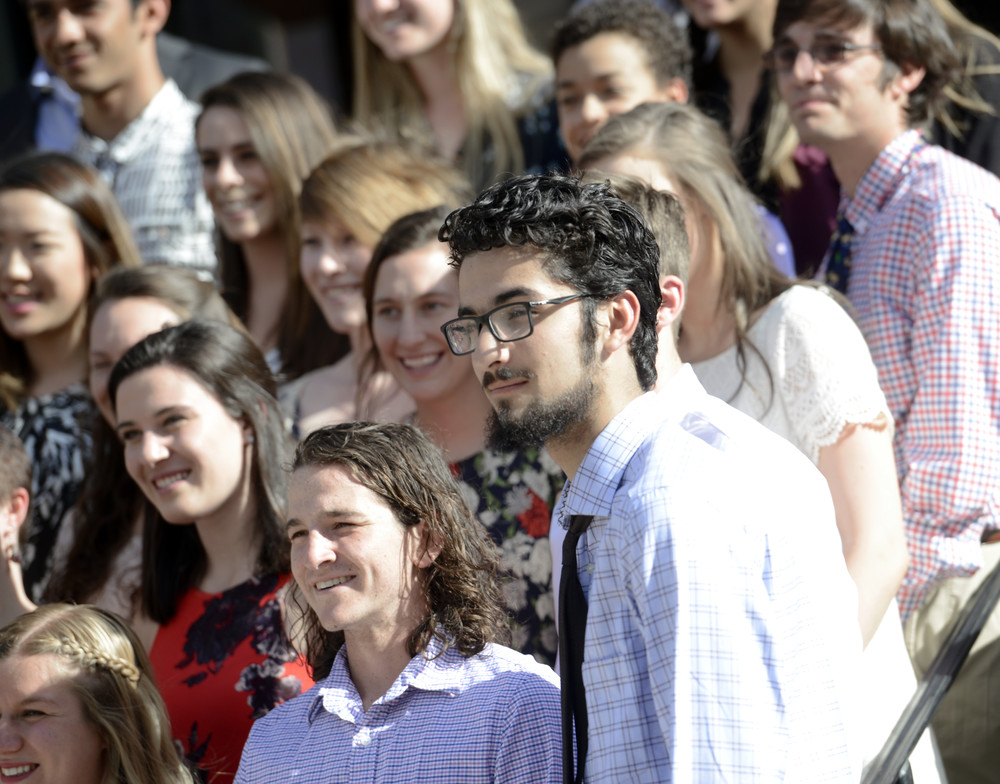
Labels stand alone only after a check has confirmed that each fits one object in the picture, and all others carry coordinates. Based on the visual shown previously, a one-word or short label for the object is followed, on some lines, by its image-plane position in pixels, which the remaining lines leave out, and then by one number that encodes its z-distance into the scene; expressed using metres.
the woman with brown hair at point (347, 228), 7.83
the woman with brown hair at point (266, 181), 8.80
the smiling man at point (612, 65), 8.25
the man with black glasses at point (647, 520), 3.36
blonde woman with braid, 5.20
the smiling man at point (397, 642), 4.32
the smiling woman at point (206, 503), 5.92
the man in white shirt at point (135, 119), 10.02
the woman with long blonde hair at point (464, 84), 9.33
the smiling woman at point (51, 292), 8.27
